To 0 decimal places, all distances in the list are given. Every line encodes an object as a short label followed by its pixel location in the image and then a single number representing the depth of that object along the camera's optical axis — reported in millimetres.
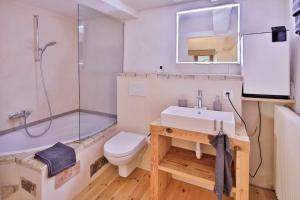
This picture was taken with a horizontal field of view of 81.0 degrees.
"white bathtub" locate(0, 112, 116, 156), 2041
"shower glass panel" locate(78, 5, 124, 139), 2221
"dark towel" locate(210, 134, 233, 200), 1374
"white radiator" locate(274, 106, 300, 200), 1029
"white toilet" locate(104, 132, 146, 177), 1818
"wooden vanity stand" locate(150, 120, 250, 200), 1387
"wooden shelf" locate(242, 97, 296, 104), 1561
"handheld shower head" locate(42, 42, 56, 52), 2535
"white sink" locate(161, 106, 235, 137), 1420
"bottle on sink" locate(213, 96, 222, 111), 1837
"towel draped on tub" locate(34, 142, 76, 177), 1504
